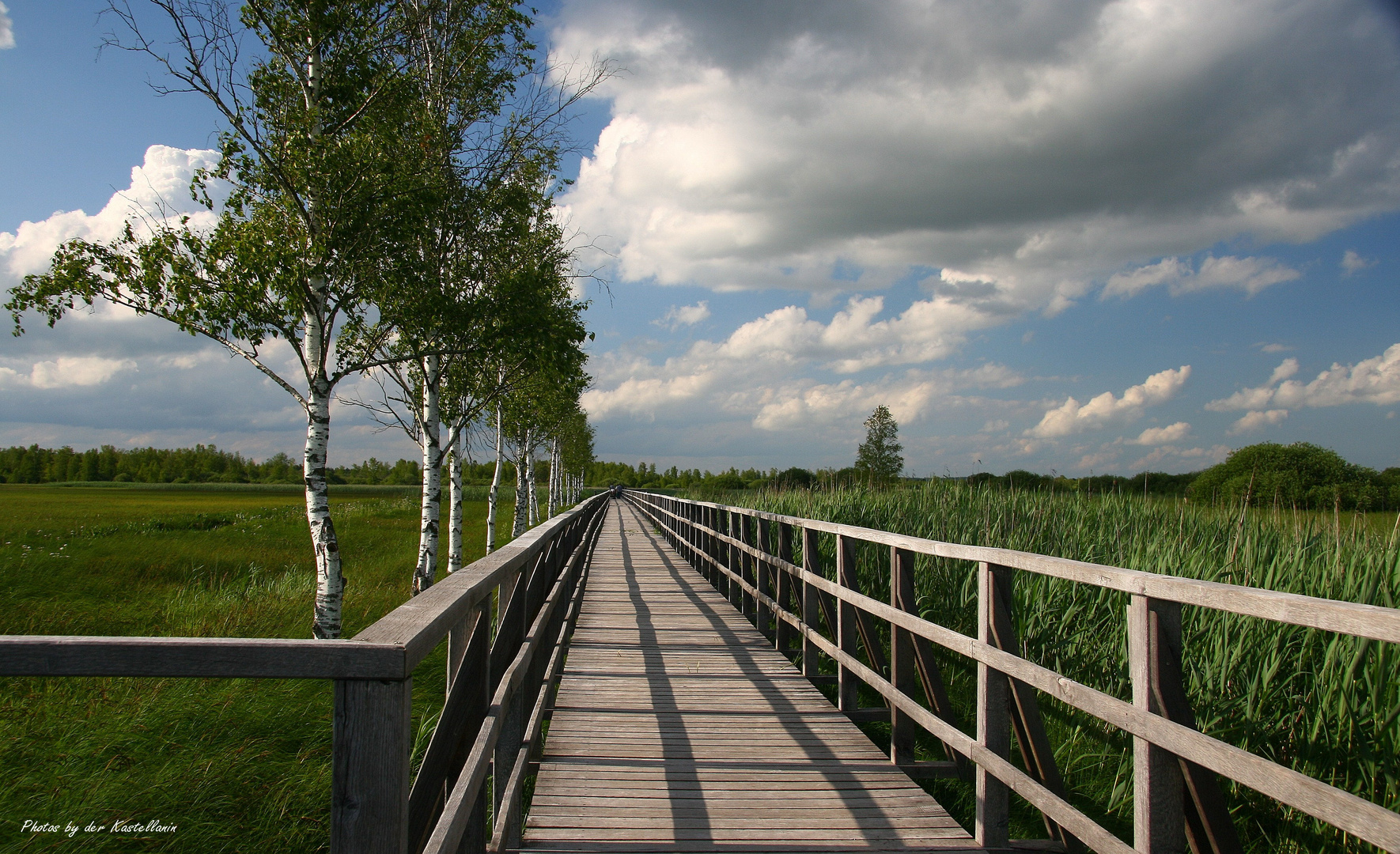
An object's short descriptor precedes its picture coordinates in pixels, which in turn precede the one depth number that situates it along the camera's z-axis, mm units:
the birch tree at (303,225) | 9023
